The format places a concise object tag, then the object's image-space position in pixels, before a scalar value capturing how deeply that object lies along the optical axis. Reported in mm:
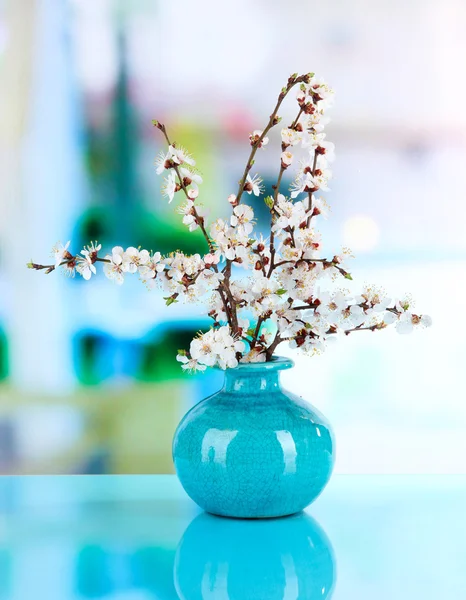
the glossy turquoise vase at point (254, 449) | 1230
